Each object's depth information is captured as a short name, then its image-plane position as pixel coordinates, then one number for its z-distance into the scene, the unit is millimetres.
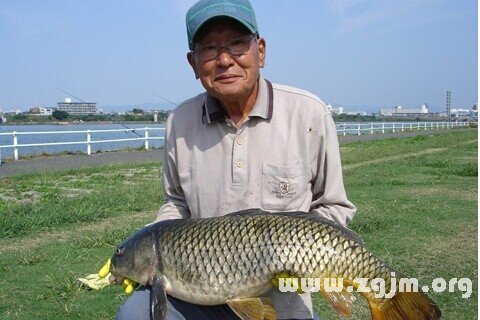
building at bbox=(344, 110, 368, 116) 106281
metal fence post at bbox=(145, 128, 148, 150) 26184
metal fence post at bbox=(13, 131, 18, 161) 19703
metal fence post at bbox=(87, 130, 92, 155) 22766
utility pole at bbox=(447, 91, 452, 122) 101725
